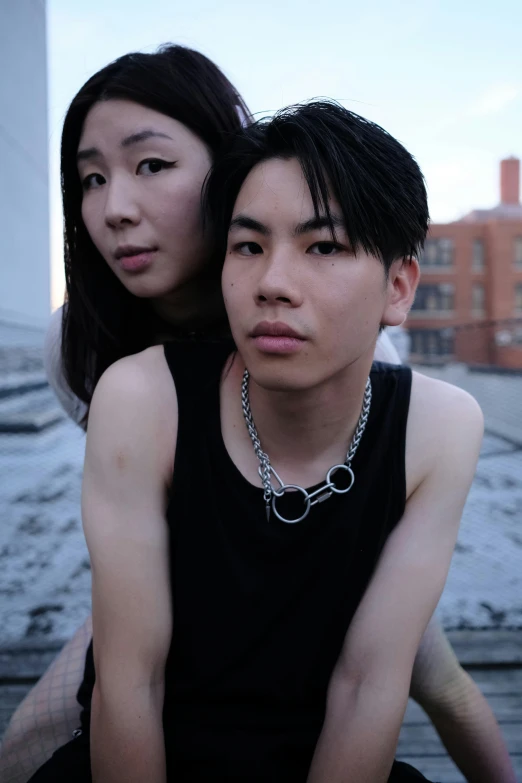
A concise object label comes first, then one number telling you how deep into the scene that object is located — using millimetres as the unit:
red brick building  38375
